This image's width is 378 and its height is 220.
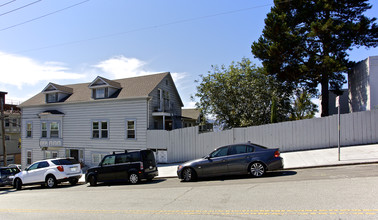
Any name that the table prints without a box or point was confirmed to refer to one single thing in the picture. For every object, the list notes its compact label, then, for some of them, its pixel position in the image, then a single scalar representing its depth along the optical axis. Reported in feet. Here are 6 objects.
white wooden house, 70.38
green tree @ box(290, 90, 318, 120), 71.82
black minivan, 40.98
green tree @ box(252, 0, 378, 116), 54.75
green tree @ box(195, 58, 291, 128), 68.13
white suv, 46.53
